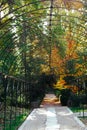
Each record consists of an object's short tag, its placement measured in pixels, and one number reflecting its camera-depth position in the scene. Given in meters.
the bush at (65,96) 26.38
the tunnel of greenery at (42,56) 14.84
